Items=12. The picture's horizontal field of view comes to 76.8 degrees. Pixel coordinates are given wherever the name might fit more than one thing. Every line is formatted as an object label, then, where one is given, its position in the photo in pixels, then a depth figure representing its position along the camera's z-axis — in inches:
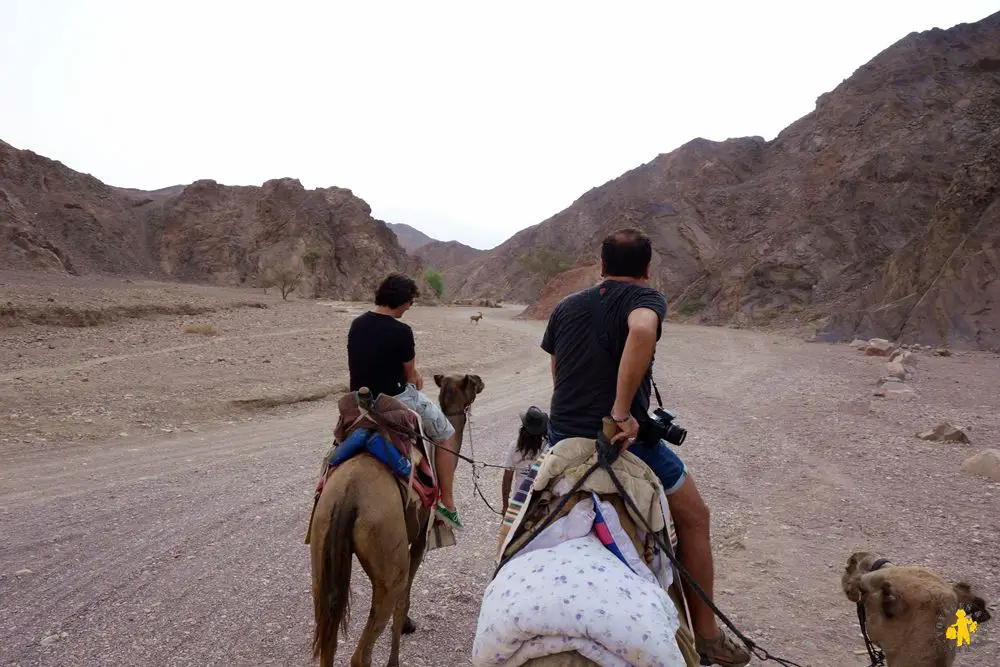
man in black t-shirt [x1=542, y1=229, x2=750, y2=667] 117.6
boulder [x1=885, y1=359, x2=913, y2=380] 596.5
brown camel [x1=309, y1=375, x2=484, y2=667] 129.6
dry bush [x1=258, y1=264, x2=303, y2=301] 1856.7
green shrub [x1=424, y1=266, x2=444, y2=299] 3762.3
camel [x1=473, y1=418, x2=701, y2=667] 106.1
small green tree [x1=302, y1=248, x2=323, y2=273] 2461.9
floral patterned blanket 78.6
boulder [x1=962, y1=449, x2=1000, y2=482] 282.8
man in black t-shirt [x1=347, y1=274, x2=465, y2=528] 173.2
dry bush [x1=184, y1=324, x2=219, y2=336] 813.9
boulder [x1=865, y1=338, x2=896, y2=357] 829.2
